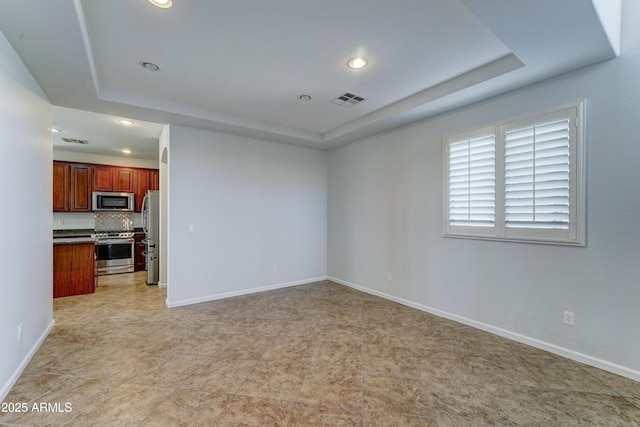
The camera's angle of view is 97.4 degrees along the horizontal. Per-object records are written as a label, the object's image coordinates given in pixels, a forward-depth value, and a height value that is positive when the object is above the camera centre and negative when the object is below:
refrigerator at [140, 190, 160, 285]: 5.40 -0.49
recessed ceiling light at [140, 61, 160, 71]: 2.65 +1.39
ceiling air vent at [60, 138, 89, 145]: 5.41 +1.36
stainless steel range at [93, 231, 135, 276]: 6.19 -0.94
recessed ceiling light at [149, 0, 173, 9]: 1.87 +1.40
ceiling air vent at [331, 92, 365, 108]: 3.39 +1.40
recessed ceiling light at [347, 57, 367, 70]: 2.59 +1.41
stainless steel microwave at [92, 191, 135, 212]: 6.42 +0.22
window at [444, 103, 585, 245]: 2.55 +0.34
